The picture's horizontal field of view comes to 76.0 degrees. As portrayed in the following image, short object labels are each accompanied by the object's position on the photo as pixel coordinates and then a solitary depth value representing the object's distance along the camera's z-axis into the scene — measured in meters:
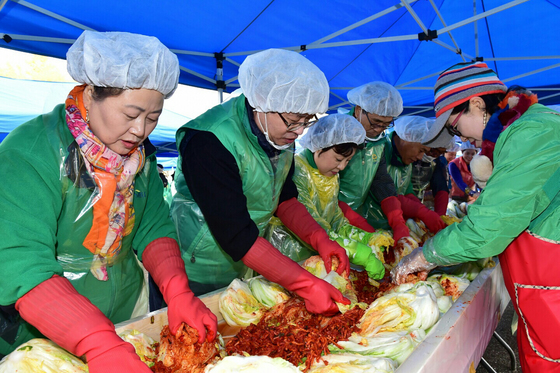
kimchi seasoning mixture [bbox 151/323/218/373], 1.62
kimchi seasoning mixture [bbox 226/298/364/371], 1.74
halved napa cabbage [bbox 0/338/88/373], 1.38
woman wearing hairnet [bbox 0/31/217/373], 1.38
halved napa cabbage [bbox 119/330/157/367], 1.71
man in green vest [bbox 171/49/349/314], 2.20
